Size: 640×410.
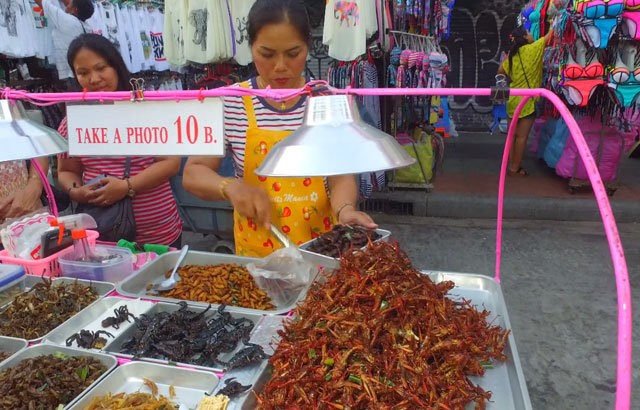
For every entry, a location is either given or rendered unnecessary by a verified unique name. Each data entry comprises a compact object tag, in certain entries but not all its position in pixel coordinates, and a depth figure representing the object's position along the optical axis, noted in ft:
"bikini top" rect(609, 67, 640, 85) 17.70
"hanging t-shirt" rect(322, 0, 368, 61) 17.99
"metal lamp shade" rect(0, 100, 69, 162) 4.73
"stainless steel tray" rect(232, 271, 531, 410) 4.64
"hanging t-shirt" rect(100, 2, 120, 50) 21.77
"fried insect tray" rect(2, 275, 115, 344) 7.16
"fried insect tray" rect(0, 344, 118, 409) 5.44
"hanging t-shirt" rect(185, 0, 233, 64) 20.29
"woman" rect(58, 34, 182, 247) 9.57
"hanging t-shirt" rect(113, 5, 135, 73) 22.41
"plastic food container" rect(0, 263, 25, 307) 7.00
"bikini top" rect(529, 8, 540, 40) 26.67
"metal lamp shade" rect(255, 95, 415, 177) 3.79
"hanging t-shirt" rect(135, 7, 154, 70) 23.65
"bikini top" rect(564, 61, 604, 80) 18.39
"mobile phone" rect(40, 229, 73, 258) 7.52
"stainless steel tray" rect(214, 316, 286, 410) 4.69
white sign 4.55
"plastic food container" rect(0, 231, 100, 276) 7.54
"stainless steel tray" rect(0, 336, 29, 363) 5.84
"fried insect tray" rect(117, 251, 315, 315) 6.53
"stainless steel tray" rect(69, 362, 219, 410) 5.12
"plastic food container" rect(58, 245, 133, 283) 7.49
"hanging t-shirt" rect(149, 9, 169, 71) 24.44
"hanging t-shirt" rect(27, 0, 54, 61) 18.78
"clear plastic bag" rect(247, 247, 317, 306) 6.75
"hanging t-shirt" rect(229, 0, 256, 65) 20.85
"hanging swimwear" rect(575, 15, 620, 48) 17.34
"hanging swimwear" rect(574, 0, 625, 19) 16.88
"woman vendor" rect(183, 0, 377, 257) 7.48
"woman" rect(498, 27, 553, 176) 23.68
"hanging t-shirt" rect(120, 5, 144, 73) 23.04
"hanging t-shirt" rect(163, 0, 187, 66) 20.97
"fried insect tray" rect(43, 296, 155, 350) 6.05
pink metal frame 2.89
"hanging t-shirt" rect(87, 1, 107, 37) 21.23
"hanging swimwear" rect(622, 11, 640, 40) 16.99
